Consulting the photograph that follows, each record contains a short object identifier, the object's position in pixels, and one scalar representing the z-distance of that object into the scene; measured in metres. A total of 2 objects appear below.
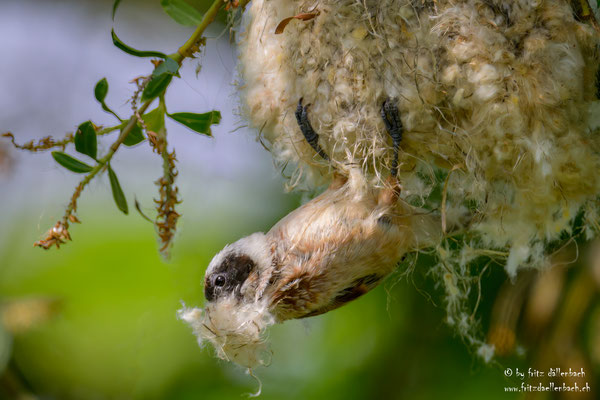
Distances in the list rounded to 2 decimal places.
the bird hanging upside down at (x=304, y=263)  2.07
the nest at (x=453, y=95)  2.05
